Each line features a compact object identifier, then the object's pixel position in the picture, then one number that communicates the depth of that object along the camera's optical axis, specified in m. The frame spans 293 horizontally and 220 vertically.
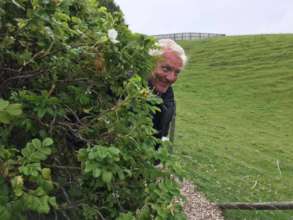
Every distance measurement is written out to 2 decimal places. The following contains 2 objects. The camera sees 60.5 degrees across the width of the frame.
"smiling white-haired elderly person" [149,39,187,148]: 1.39
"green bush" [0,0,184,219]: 0.73
